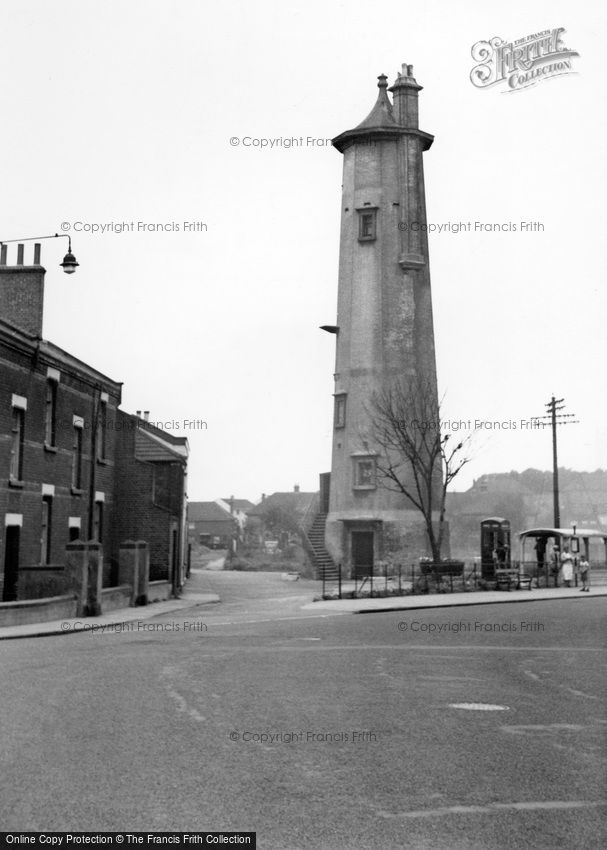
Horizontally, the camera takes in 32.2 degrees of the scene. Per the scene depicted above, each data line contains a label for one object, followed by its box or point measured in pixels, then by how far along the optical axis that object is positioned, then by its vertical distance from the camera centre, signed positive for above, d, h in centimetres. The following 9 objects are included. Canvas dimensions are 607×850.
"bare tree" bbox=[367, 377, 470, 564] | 5303 +551
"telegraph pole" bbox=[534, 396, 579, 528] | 6081 +812
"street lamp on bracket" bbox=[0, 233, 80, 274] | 2493 +661
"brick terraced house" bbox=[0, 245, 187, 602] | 2980 +265
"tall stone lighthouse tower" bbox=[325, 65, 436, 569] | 5478 +1208
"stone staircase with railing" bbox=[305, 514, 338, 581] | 5541 -16
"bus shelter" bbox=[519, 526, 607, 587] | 5120 +10
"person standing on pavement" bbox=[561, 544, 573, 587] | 4928 -79
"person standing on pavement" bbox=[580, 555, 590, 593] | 4392 -97
